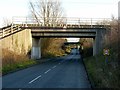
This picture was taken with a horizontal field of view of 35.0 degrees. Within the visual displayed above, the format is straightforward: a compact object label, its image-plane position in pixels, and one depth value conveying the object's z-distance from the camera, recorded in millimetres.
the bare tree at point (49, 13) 44147
